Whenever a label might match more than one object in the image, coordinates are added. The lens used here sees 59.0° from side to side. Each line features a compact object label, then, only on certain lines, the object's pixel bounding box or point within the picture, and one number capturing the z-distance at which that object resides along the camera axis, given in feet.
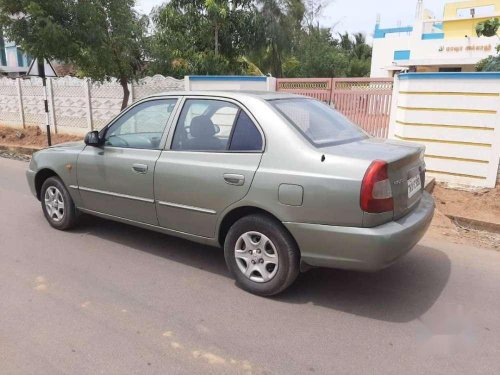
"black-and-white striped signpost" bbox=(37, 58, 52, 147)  34.65
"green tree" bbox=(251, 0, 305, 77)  58.59
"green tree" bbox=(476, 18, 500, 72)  29.58
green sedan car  10.33
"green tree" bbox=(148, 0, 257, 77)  50.47
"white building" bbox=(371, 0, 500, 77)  64.25
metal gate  27.02
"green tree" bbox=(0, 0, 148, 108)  30.68
